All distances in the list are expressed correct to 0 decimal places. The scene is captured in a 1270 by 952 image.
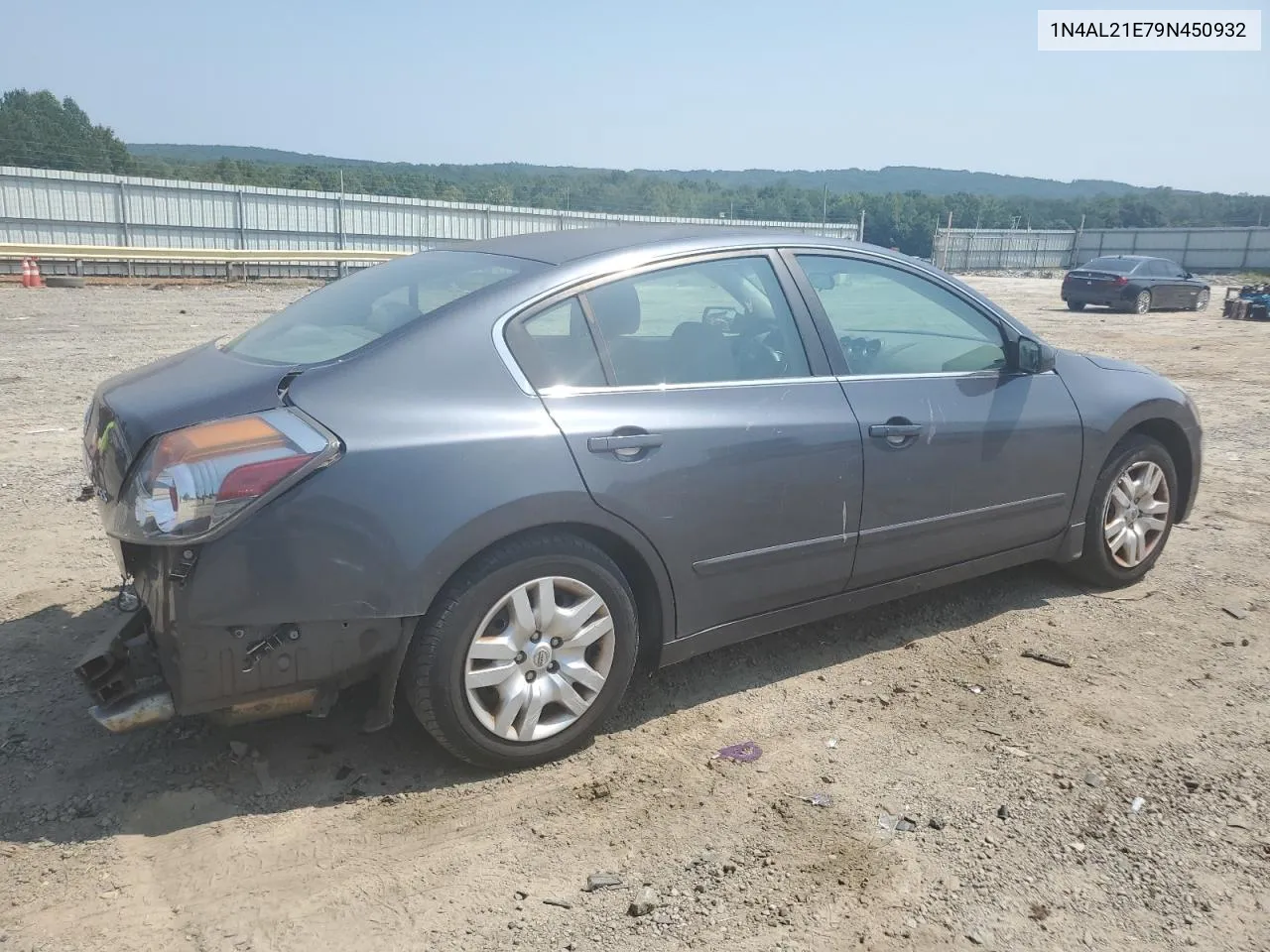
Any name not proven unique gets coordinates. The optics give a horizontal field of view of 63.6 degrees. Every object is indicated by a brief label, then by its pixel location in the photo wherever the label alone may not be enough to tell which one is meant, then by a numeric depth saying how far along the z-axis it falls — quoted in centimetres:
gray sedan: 276
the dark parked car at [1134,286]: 2506
